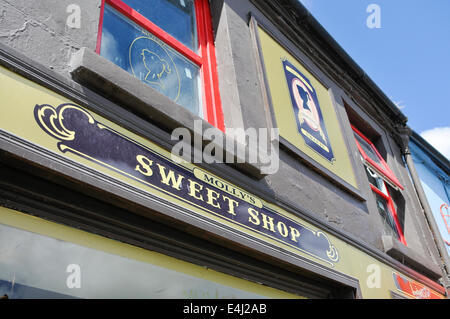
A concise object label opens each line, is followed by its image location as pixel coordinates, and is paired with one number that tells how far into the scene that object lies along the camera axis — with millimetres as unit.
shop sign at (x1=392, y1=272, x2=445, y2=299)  4984
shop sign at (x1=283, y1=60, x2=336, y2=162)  4828
